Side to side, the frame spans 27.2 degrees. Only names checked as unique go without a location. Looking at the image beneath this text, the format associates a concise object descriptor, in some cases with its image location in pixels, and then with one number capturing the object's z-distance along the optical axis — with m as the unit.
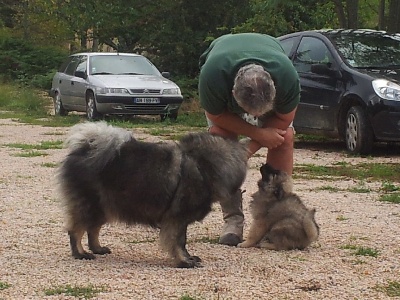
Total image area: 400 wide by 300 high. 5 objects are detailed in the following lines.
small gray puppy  6.07
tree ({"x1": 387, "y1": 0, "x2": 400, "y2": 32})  17.41
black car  11.70
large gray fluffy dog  5.47
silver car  18.70
